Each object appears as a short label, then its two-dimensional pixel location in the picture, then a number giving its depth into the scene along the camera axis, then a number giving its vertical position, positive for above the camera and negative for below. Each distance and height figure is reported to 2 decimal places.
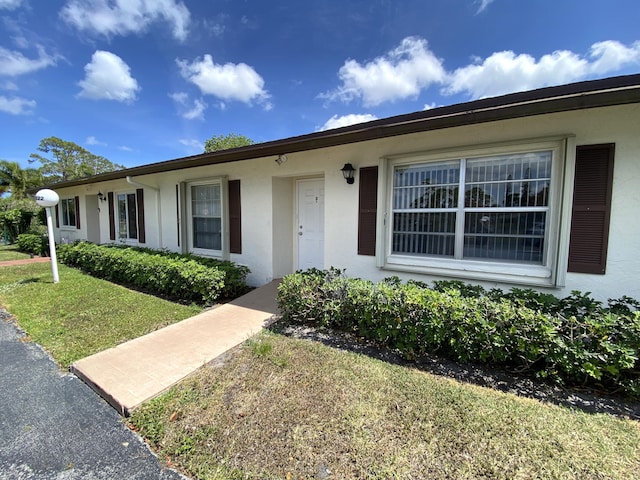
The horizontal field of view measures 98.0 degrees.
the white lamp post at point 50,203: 5.92 +0.29
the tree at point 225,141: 27.38 +7.69
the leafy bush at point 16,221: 14.57 -0.25
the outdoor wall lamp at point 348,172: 4.56 +0.78
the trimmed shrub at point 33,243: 10.47 -1.04
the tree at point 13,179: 18.86 +2.53
